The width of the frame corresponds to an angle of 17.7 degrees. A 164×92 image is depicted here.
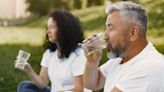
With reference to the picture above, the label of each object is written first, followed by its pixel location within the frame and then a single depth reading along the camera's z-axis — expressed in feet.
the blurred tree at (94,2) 60.18
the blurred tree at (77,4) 60.85
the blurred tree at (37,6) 61.82
